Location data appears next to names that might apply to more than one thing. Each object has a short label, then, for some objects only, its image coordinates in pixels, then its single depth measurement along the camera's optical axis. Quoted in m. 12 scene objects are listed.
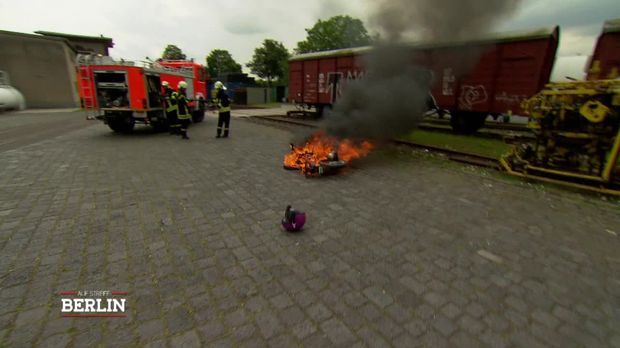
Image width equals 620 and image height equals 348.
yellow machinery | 4.58
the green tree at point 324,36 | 39.34
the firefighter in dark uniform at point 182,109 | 9.25
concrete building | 21.25
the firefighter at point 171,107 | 9.34
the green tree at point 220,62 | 70.50
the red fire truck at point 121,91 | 9.12
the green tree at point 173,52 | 76.86
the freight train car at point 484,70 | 8.59
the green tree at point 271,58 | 53.31
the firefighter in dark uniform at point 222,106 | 9.38
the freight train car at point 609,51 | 7.59
